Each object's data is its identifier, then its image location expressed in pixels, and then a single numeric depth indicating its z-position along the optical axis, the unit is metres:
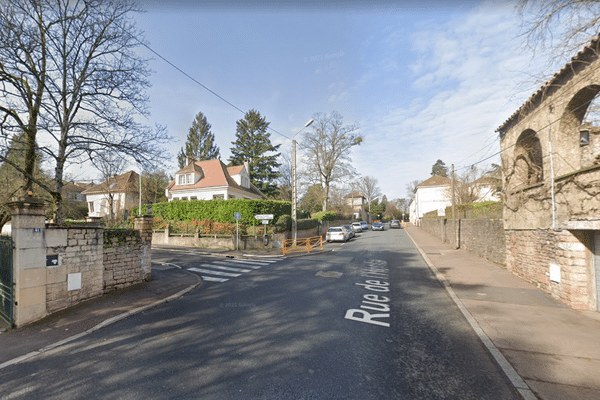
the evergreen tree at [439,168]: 80.94
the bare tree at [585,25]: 4.46
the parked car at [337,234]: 24.35
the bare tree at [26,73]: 8.17
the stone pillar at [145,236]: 8.85
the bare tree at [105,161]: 10.42
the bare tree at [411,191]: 80.67
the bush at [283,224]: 20.97
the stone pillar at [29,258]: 5.57
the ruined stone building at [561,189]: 6.40
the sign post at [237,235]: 17.56
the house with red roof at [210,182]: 31.59
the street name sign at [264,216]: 18.05
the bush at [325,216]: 32.28
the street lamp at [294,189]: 18.64
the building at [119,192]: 34.91
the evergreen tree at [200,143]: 49.91
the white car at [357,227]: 38.98
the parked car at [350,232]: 26.41
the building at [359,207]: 65.45
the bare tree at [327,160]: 35.09
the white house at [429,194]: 53.62
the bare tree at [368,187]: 67.19
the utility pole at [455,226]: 19.12
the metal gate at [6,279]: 5.69
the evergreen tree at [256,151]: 43.81
